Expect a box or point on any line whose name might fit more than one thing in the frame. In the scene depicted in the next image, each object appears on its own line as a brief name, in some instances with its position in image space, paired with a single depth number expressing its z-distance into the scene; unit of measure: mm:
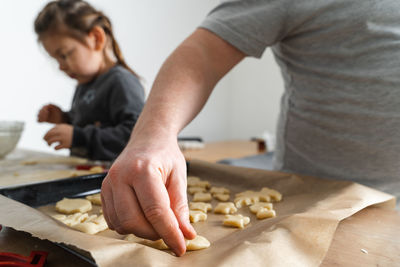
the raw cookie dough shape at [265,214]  587
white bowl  1161
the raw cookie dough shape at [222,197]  711
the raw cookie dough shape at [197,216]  578
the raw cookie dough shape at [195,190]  755
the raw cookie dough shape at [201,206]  629
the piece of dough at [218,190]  750
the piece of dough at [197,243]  457
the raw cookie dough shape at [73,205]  638
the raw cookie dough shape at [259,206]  620
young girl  1256
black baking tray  687
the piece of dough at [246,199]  672
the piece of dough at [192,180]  810
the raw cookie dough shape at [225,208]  626
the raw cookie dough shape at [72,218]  568
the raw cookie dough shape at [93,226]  527
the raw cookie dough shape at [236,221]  554
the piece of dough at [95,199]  694
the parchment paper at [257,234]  392
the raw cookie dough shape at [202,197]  700
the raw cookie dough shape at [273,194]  696
